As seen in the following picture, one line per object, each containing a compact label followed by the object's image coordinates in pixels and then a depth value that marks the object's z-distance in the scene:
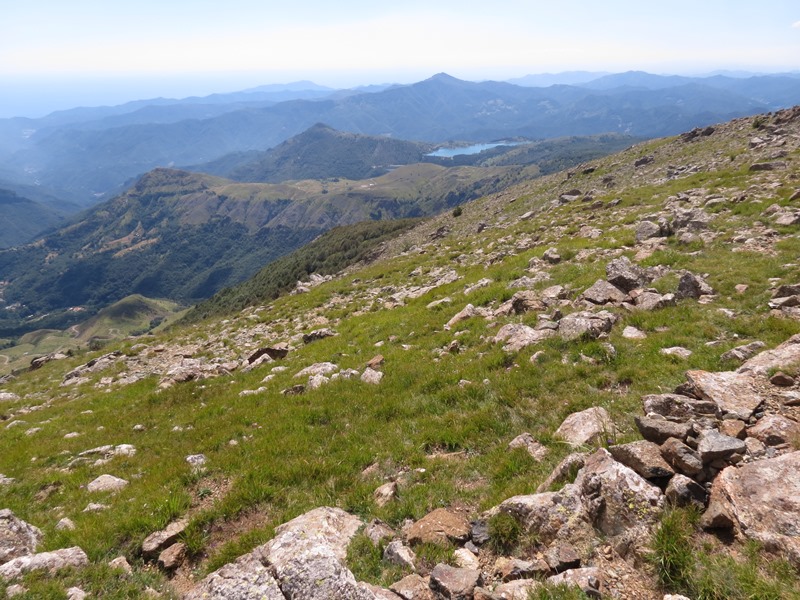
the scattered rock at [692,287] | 14.49
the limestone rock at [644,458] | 6.22
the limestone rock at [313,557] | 5.63
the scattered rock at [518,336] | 13.79
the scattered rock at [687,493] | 5.80
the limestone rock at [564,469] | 7.28
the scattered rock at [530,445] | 8.84
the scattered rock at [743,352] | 9.98
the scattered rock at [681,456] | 6.12
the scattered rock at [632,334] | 12.47
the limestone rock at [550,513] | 6.21
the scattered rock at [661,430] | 6.92
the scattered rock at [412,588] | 5.69
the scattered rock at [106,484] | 10.98
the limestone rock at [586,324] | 13.00
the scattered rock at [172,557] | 7.76
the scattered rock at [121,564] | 7.63
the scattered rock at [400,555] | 6.45
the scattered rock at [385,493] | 8.52
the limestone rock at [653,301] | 14.15
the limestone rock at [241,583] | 5.82
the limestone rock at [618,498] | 5.77
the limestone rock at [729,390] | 7.49
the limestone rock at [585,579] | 5.04
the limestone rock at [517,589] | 5.30
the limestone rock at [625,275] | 16.64
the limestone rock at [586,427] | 8.41
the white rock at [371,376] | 14.87
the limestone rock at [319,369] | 17.19
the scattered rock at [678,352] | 10.88
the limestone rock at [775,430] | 6.46
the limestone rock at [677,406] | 7.71
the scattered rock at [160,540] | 8.12
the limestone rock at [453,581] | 5.58
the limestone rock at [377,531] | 7.19
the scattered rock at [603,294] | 15.57
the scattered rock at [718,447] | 6.18
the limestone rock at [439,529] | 6.86
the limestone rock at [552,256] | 23.77
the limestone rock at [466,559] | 6.33
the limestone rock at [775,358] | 8.46
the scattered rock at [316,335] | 23.98
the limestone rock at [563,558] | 5.64
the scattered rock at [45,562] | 7.20
